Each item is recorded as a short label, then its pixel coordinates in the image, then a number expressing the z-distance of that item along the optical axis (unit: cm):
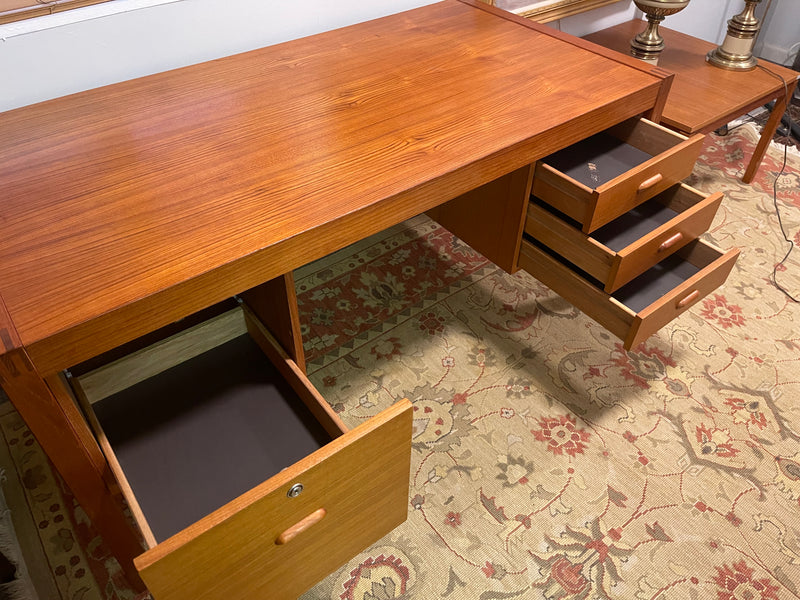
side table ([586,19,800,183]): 169
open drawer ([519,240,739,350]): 120
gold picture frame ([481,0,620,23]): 181
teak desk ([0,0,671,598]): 78
